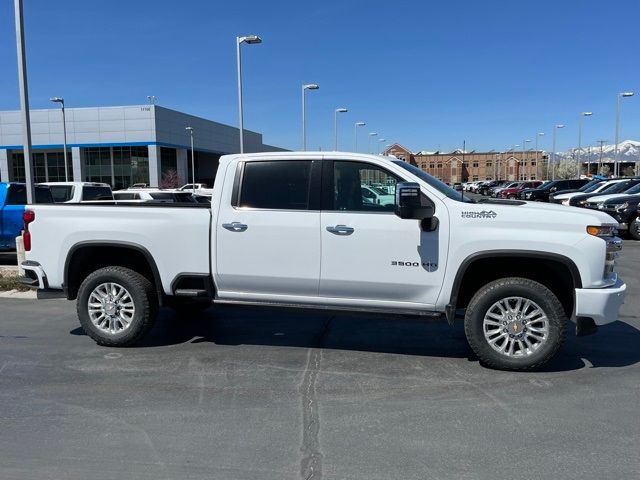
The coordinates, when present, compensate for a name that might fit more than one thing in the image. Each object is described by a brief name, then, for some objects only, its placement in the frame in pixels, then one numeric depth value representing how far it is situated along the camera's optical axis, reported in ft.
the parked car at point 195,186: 132.69
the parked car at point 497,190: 170.91
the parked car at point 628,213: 54.95
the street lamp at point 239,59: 70.13
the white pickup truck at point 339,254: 16.61
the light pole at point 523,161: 421.42
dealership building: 184.96
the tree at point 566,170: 375.49
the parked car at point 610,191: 70.95
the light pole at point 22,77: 34.24
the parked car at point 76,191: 48.91
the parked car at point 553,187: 113.19
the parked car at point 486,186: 216.95
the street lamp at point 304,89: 100.89
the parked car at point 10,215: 39.50
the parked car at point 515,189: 164.97
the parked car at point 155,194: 52.65
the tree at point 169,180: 184.48
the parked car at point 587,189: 80.84
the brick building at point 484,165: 434.71
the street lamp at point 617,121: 142.77
